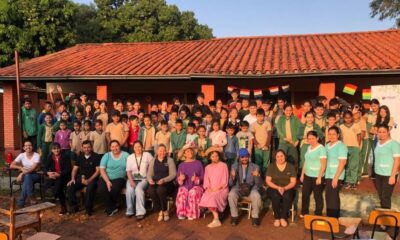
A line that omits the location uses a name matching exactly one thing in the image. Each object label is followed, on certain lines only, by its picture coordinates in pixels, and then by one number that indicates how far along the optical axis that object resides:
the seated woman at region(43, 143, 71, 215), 6.93
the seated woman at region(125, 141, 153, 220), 6.49
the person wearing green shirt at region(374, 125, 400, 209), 5.40
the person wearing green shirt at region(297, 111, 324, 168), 6.72
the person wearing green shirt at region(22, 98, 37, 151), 9.14
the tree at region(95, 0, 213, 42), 26.42
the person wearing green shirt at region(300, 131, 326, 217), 5.68
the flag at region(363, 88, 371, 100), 9.66
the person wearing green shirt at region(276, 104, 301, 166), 7.03
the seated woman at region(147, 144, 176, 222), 6.44
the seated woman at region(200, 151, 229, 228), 6.10
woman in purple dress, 6.36
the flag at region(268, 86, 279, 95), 10.52
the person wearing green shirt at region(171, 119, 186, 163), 7.10
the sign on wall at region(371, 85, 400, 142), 8.02
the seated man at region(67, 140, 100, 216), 6.82
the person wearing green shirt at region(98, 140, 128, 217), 6.72
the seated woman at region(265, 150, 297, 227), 5.99
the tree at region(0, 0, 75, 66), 15.98
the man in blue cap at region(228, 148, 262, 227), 6.26
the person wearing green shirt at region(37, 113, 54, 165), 8.21
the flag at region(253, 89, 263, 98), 10.53
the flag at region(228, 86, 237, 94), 10.47
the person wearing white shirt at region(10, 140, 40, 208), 6.94
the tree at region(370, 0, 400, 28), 22.16
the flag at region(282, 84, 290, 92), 10.52
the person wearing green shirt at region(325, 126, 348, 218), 5.52
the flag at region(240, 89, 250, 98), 10.41
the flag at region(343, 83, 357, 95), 9.91
